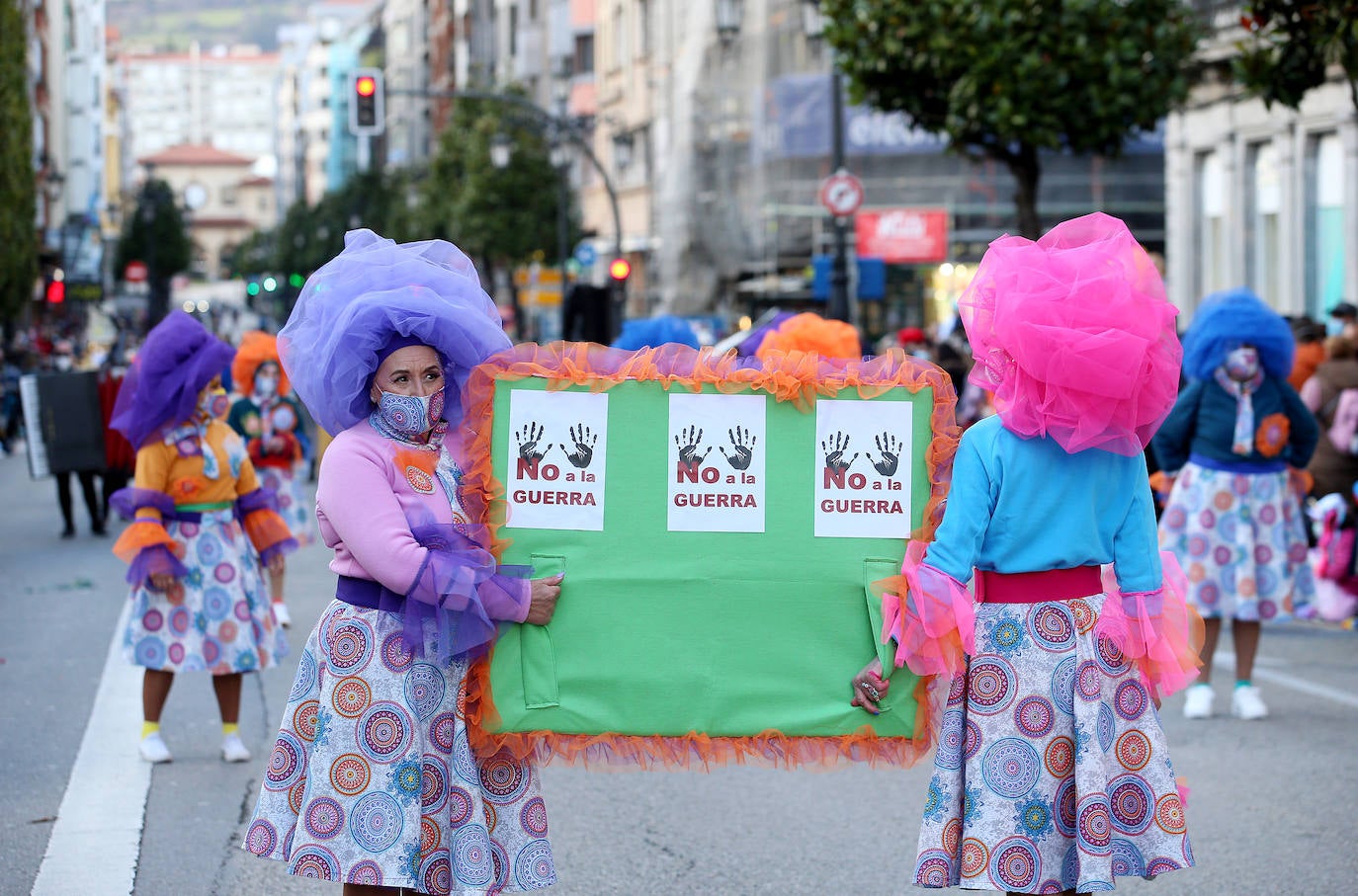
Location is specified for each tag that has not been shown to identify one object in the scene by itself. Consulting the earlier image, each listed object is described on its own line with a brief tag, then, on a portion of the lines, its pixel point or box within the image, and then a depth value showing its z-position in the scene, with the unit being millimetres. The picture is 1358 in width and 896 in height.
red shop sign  41062
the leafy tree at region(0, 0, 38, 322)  42188
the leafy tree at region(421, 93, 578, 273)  56812
